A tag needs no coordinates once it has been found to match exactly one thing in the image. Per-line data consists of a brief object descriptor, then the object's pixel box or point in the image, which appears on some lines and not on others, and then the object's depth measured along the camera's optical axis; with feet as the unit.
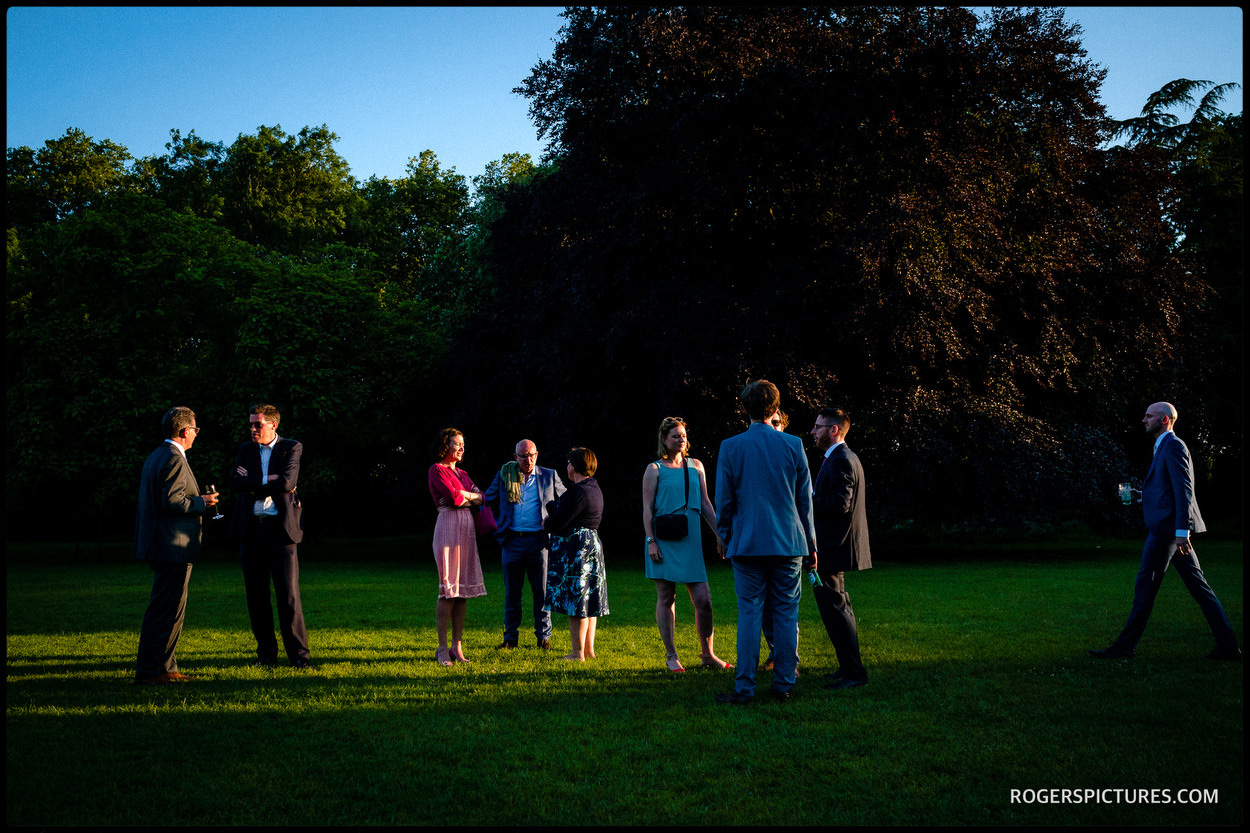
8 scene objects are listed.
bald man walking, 26.43
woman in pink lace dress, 28.53
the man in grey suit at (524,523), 31.94
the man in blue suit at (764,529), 22.21
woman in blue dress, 26.12
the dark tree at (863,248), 66.59
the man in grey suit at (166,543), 25.13
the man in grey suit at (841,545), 23.59
